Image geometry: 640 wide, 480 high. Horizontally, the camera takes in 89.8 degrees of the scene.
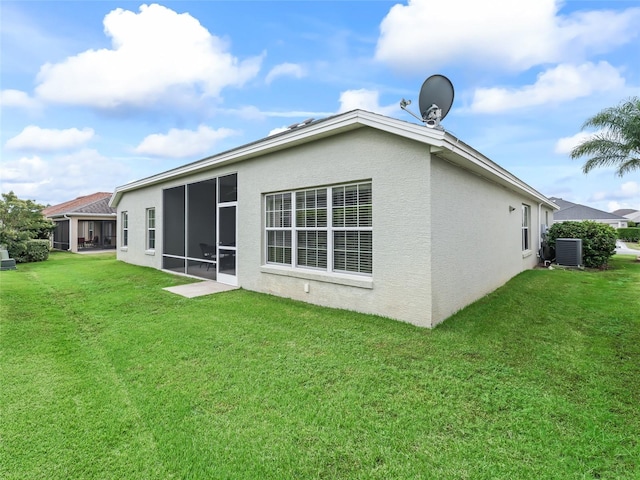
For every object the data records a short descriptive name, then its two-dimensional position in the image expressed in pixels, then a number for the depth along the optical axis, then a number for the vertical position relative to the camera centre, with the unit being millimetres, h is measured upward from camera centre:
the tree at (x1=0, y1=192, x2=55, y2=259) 15906 +715
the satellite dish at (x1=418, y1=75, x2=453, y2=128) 6469 +2851
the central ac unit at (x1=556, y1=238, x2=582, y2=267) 12414 -724
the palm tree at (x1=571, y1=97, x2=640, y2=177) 13617 +4148
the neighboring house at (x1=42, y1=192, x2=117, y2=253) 22422 +647
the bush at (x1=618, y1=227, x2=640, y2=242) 31797 -96
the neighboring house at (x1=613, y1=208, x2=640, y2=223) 54575 +4509
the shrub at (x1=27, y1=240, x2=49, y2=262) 16703 -782
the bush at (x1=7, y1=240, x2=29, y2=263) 15930 -663
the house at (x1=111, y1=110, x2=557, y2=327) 5523 +365
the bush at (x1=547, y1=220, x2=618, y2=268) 12414 -263
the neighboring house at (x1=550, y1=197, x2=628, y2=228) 37250 +2276
